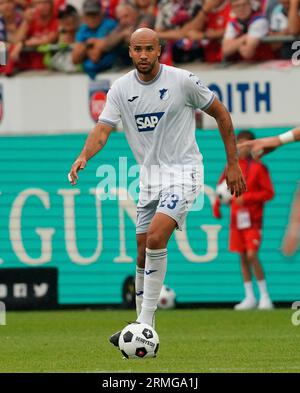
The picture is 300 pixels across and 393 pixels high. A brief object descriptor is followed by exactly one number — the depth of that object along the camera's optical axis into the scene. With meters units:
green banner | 19.77
